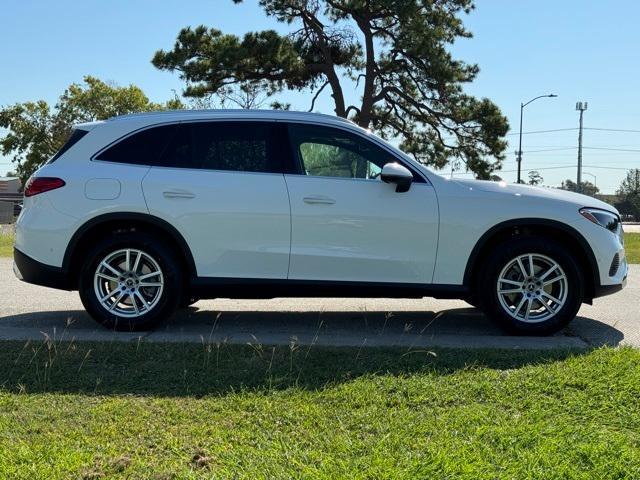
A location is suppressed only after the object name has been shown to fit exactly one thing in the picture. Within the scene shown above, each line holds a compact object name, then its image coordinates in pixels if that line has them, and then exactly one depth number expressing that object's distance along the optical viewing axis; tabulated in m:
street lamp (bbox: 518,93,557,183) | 42.38
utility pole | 52.94
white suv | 5.36
